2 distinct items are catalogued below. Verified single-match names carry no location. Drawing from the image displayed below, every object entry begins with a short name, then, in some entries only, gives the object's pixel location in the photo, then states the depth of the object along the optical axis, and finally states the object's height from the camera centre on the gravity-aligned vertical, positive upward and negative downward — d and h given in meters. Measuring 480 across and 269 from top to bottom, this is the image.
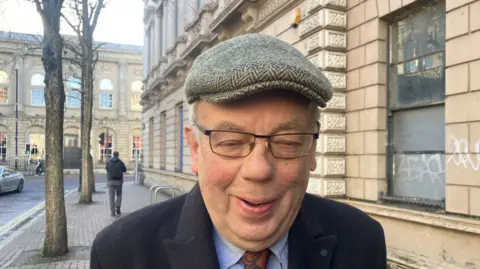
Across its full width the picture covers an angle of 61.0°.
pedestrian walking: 11.84 -1.09
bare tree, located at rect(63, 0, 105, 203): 14.28 +2.67
